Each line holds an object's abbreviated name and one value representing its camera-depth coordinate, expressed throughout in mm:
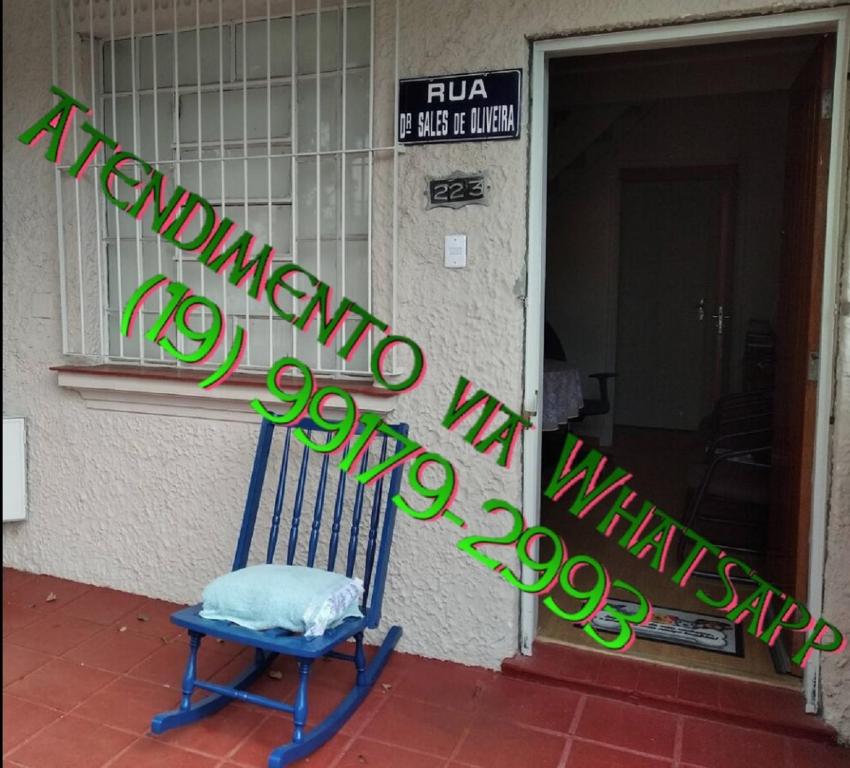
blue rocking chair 2102
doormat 2725
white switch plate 2525
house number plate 2477
